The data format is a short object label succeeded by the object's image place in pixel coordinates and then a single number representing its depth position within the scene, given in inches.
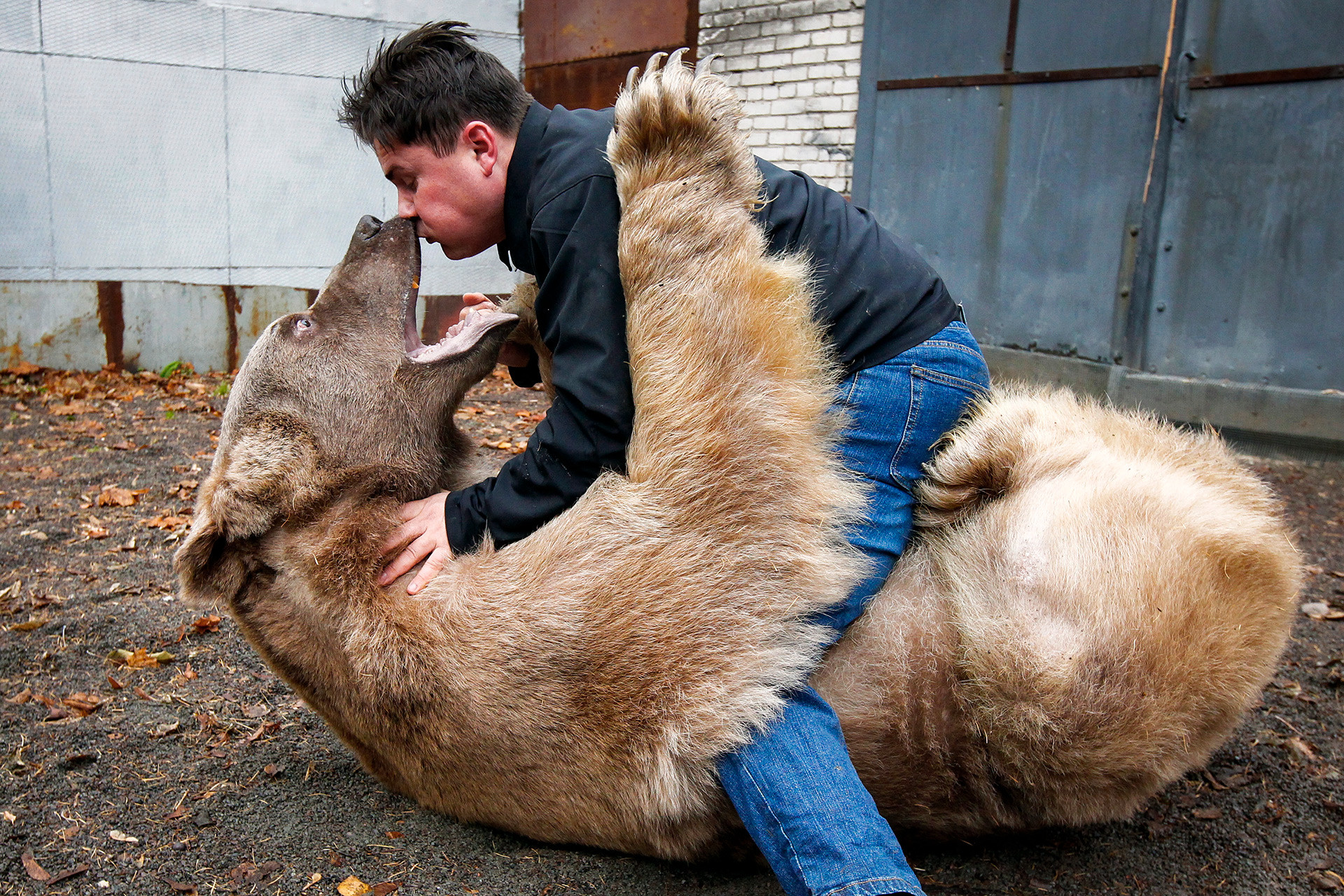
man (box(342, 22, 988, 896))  103.3
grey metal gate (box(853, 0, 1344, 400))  263.6
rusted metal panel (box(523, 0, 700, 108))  404.5
